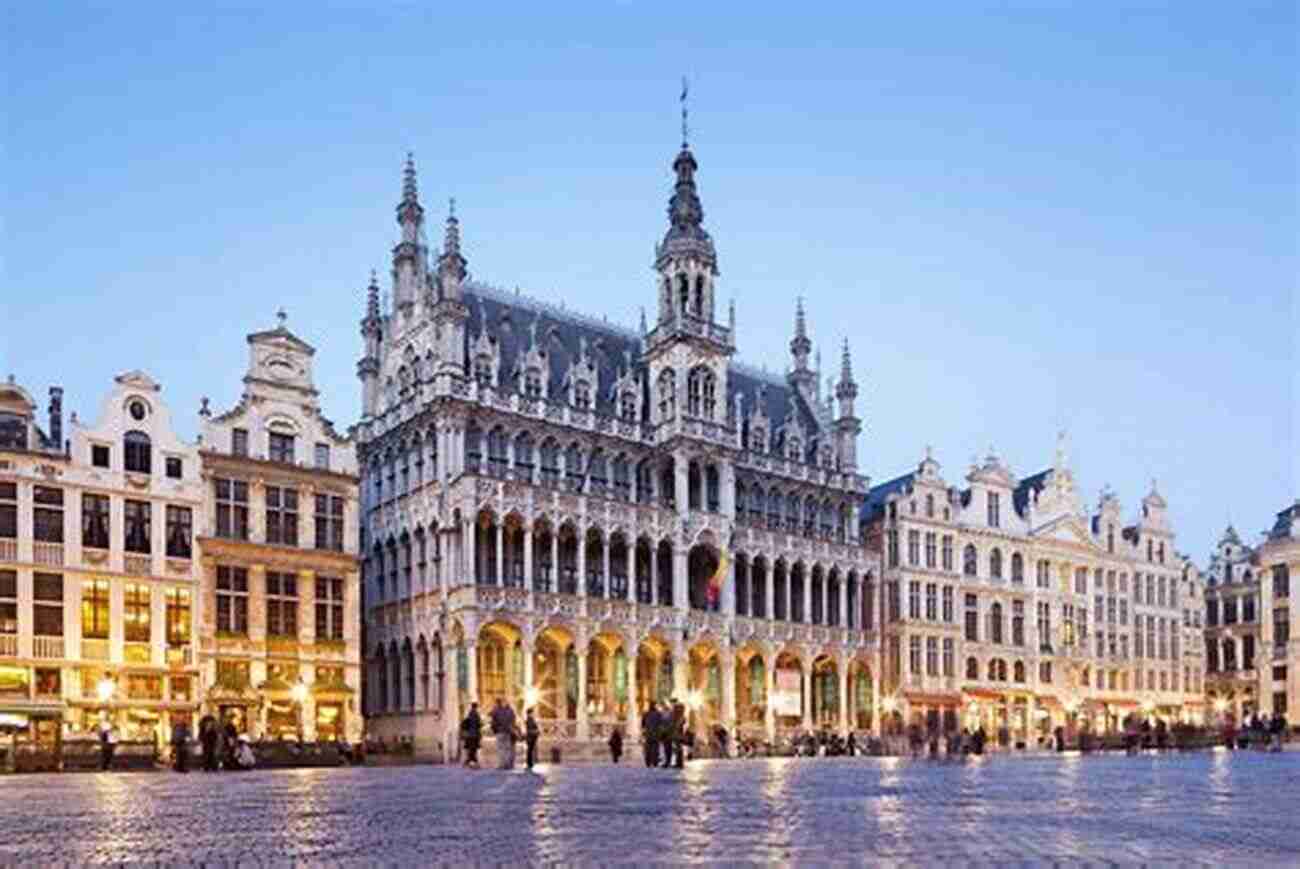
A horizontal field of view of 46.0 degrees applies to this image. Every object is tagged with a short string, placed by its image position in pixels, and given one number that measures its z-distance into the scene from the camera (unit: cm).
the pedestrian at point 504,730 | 3688
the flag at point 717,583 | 7281
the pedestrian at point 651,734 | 3916
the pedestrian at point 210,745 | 4191
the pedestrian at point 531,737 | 4017
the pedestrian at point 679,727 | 3962
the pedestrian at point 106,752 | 4356
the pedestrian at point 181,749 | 4228
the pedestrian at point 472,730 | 3938
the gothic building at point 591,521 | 6481
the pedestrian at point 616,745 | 4784
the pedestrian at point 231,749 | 4291
